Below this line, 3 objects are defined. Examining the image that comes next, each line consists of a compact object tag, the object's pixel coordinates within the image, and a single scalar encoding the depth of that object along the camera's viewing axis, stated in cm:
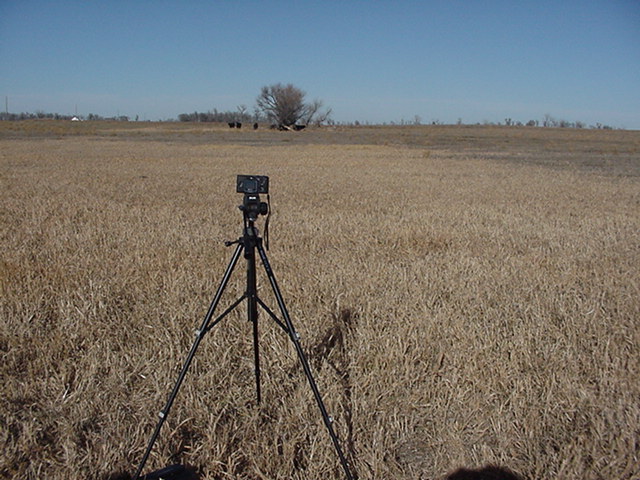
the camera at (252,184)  261
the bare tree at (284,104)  9419
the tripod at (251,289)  243
